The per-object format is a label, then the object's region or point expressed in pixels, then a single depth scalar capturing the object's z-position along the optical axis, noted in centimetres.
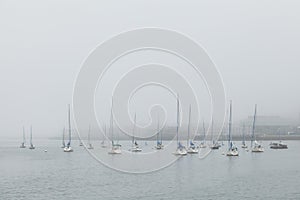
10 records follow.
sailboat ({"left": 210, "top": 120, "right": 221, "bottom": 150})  10878
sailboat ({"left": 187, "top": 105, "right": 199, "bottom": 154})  8920
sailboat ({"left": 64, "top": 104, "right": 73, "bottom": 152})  11248
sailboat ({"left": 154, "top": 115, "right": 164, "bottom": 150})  10562
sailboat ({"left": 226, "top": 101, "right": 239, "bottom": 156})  8362
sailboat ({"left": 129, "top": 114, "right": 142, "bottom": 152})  9680
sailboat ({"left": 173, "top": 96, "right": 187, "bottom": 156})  7931
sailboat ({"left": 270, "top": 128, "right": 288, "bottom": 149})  13012
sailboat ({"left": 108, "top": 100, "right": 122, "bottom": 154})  8557
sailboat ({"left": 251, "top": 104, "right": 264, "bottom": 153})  10012
